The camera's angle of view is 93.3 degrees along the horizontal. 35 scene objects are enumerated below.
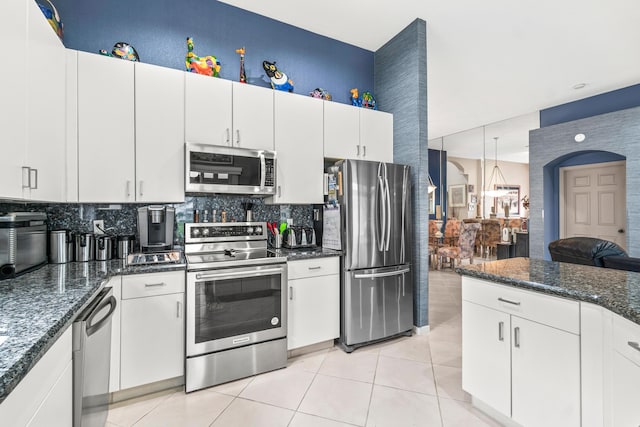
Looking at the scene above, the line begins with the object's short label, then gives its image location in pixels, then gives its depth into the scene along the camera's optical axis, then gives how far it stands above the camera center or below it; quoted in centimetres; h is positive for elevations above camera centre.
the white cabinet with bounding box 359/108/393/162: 313 +84
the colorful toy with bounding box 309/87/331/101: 315 +127
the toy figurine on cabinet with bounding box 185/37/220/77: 250 +127
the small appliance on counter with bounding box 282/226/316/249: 284 -23
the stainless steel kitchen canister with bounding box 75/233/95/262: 207 -22
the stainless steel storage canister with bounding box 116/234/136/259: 219 -23
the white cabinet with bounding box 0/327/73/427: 72 -50
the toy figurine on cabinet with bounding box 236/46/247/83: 277 +137
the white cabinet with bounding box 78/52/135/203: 203 +59
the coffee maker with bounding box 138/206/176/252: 228 -10
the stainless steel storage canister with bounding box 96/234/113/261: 213 -23
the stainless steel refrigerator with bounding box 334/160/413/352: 265 -34
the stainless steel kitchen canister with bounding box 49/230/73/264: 198 -21
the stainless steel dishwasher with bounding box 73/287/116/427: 115 -63
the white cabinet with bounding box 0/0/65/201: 132 +53
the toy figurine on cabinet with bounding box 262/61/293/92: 288 +132
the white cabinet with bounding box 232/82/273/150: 253 +84
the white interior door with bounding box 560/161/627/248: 516 +21
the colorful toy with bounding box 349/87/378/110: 340 +130
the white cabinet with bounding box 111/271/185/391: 187 -73
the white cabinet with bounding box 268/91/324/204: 271 +60
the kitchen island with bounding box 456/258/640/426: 117 -60
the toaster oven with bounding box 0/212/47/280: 155 -15
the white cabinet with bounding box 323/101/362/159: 294 +83
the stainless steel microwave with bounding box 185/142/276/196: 230 +36
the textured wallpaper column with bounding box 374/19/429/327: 303 +80
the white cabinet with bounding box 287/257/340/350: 247 -75
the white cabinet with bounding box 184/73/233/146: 235 +84
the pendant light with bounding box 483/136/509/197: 975 +112
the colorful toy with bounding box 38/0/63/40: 194 +132
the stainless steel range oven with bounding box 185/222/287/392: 204 -71
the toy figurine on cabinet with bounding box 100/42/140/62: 229 +125
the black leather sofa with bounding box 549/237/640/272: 190 -29
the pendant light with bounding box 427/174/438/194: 747 +66
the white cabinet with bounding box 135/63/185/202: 219 +61
